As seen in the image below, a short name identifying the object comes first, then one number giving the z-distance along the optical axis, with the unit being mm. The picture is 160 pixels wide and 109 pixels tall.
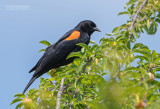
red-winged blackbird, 9367
